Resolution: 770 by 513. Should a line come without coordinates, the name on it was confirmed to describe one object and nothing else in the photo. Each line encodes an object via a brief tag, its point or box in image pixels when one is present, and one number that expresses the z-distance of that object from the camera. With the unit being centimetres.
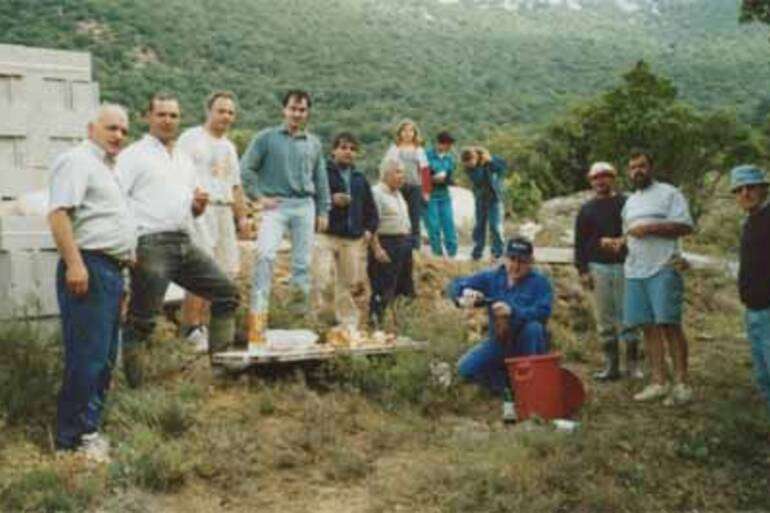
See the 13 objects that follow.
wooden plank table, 724
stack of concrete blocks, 696
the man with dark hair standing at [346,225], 887
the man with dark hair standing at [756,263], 646
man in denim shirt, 810
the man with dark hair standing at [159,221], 657
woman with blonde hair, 1106
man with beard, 766
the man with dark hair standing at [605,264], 855
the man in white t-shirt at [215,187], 789
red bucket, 701
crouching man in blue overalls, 736
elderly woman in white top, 921
